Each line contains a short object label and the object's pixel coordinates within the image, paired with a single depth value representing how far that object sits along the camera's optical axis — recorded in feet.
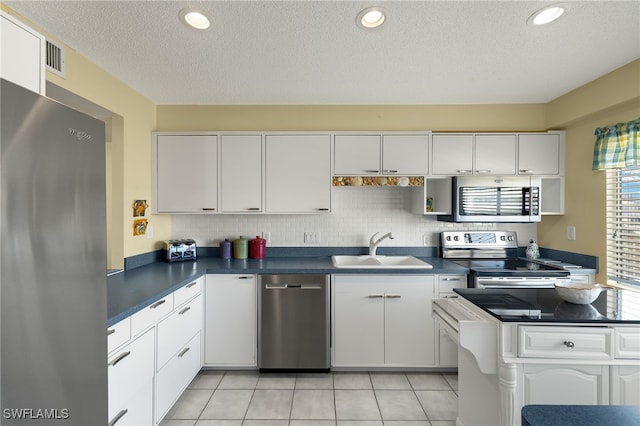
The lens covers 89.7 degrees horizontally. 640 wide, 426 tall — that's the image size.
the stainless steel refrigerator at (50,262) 2.73
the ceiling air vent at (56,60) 6.30
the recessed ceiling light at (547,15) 5.57
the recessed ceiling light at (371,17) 5.63
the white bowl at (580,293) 5.45
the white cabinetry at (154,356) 5.24
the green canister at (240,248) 10.66
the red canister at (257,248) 10.69
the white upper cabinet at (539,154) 10.09
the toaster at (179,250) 9.91
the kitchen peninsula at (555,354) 4.83
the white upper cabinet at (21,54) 3.45
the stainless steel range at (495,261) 8.72
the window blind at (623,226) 8.00
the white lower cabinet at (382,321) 9.09
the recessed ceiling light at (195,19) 5.68
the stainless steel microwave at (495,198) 9.88
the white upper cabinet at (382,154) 10.09
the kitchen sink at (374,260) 10.55
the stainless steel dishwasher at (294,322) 8.98
